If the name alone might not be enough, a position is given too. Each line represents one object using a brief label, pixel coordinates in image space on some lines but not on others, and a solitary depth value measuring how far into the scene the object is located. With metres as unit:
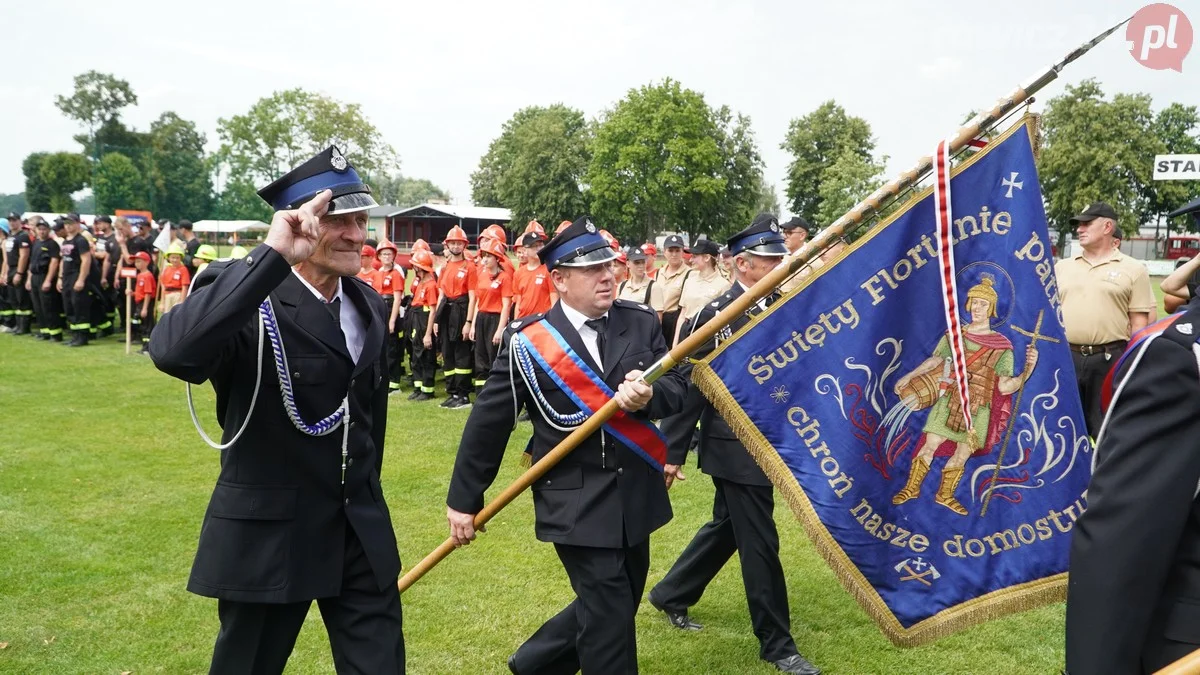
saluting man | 3.00
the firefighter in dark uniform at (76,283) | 17.55
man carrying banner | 3.82
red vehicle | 43.70
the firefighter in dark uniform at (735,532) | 4.76
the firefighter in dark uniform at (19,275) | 18.97
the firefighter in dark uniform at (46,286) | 18.11
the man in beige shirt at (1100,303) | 7.78
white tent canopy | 59.00
